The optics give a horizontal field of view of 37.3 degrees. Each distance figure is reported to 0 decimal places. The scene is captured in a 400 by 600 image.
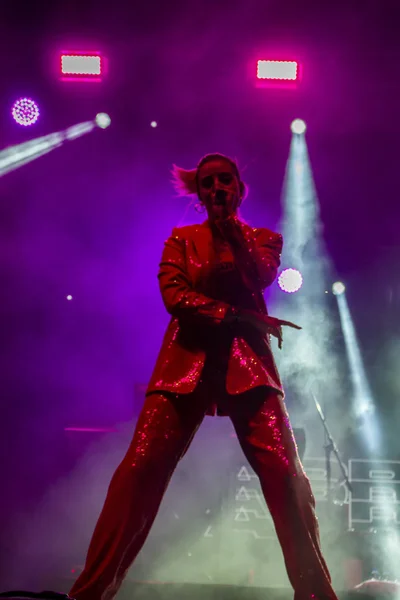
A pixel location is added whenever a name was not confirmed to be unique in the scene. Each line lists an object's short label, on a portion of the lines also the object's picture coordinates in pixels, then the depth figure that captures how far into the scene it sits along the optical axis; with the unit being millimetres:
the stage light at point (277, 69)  8383
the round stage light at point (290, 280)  9750
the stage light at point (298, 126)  9180
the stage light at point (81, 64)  8500
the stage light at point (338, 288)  10156
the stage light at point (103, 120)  9125
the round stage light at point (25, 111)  8867
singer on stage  2441
